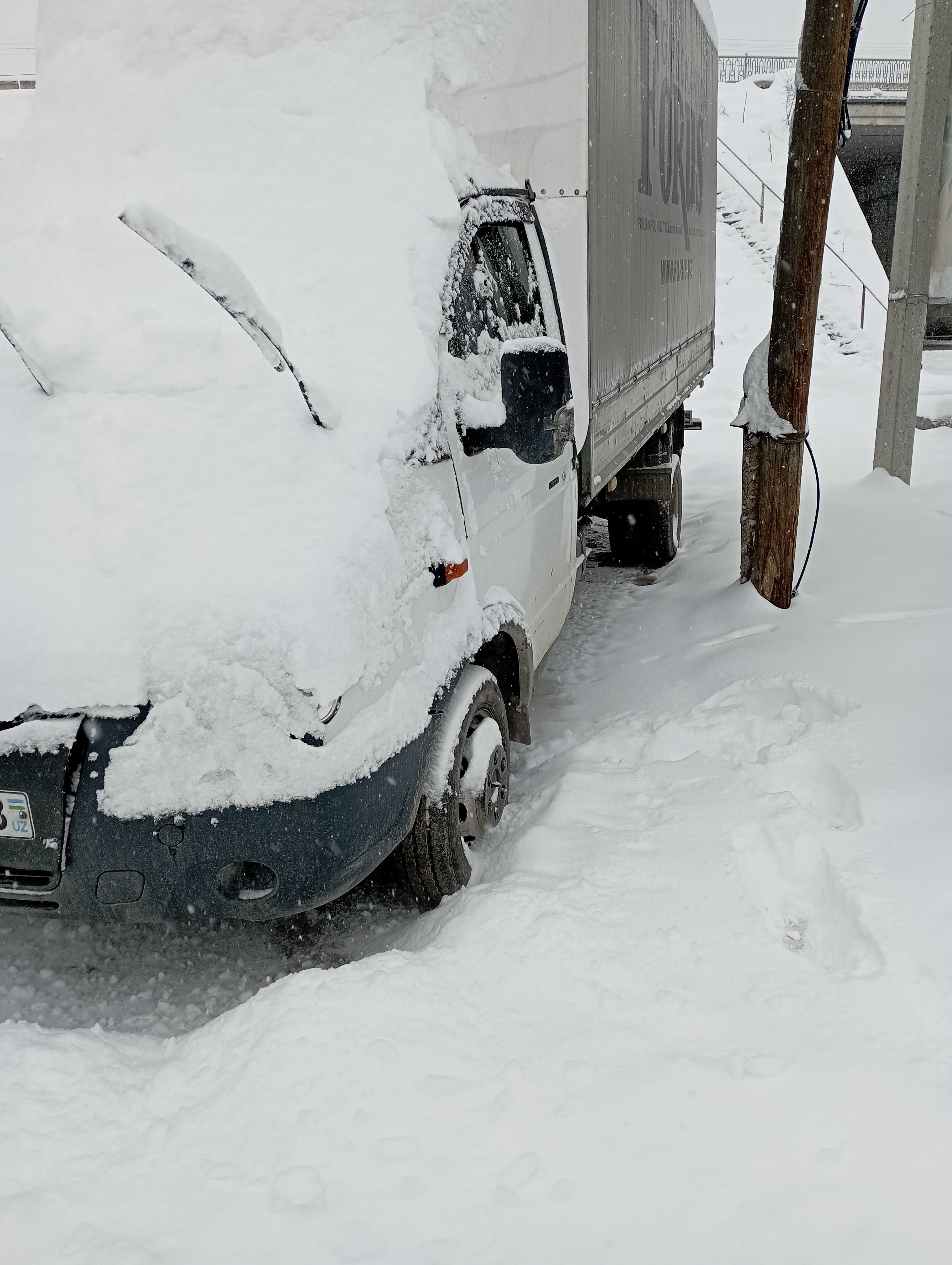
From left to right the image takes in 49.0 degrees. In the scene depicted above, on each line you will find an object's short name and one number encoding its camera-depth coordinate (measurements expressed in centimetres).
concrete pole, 756
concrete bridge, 2869
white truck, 250
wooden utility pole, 517
